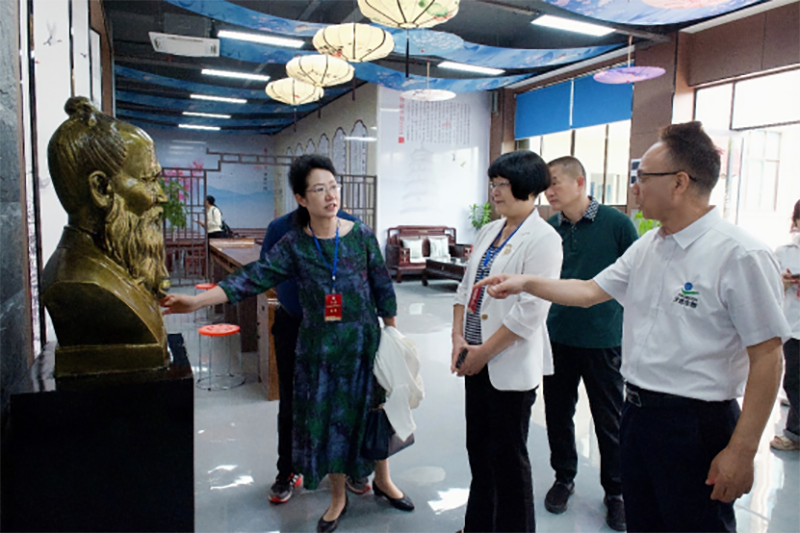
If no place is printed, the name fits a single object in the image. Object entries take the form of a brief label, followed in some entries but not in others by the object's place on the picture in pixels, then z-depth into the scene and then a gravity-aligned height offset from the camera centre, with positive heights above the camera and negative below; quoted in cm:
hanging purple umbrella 504 +145
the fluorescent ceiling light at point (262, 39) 644 +220
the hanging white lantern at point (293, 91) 658 +155
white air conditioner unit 573 +186
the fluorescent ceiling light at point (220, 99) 1063 +232
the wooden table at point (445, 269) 762 -82
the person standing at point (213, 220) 779 -16
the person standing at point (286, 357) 216 -62
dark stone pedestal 110 -55
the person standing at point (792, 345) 271 -64
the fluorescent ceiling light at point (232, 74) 876 +236
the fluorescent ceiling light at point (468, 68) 813 +246
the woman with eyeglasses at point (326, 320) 180 -38
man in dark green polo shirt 204 -50
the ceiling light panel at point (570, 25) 606 +230
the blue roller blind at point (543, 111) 835 +181
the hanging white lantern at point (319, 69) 520 +146
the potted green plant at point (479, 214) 949 +4
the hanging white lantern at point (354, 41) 440 +149
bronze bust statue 114 -10
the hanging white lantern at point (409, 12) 354 +143
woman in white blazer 155 -42
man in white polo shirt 106 -28
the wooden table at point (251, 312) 329 -78
